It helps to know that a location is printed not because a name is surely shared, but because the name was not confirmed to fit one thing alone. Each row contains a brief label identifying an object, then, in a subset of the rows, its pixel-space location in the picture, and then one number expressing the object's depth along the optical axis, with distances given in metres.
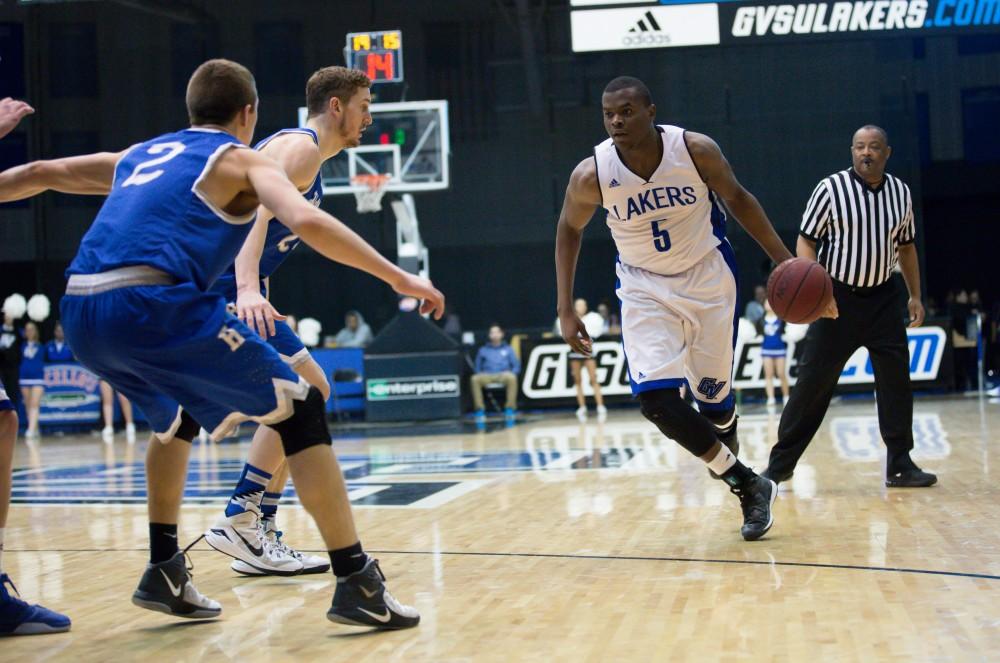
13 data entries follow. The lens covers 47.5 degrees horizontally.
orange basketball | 4.78
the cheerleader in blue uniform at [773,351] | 14.54
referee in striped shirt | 5.77
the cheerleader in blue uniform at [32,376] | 15.98
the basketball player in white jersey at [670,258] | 4.58
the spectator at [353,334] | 17.91
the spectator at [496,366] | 15.62
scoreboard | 14.52
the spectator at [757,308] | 17.38
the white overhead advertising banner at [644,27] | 13.54
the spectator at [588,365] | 14.67
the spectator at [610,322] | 16.64
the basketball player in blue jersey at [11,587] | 3.32
